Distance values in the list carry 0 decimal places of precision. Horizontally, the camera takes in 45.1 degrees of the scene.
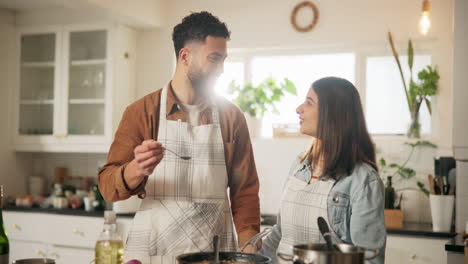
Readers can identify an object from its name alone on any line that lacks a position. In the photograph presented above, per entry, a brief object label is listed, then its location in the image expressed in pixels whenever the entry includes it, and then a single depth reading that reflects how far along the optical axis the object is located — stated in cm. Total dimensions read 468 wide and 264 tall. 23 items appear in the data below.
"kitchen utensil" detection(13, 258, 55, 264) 144
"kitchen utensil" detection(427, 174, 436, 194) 361
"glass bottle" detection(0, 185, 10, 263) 168
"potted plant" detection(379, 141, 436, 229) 361
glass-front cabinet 441
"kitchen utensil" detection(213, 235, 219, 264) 138
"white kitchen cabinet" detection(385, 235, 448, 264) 335
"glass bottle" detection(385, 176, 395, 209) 372
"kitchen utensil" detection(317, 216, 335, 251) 143
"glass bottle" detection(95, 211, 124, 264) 151
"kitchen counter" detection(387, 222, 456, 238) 337
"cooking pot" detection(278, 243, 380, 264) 121
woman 185
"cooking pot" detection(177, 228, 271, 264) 140
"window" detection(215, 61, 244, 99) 455
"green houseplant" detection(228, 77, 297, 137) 429
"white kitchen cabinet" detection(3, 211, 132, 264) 413
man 200
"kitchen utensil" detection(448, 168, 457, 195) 361
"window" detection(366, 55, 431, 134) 406
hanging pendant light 345
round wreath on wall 416
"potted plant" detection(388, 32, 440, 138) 381
